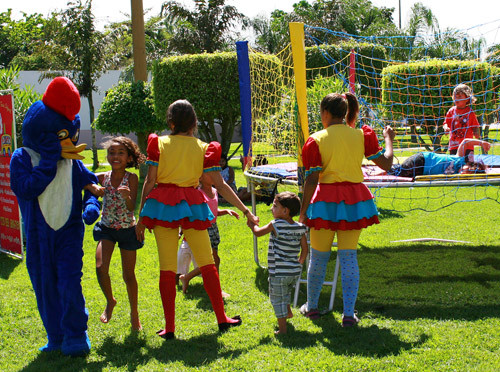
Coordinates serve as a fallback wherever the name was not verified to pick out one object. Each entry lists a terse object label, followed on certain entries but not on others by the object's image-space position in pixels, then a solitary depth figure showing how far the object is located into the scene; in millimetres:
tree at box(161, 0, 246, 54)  25000
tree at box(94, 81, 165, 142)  13289
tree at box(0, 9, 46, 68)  42344
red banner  6332
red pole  7623
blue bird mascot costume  3732
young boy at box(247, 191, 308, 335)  3982
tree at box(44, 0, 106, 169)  15836
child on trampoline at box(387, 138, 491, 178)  5582
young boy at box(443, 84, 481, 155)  6324
